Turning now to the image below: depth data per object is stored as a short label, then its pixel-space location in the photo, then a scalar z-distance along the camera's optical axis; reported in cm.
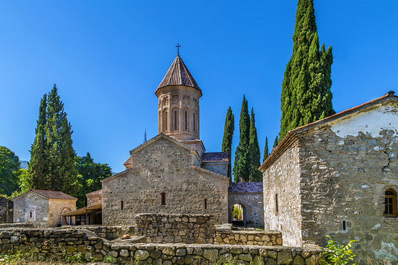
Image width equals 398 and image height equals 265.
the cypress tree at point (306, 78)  1630
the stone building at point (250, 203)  2031
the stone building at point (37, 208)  2241
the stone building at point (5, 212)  2386
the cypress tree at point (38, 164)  2786
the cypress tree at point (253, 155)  3362
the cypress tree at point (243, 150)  3394
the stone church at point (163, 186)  1858
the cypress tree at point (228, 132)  3856
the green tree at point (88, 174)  3475
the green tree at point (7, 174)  3897
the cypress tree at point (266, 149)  4200
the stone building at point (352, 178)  709
